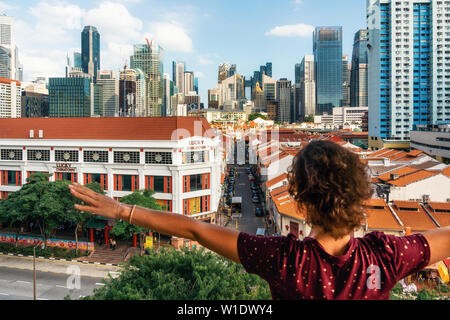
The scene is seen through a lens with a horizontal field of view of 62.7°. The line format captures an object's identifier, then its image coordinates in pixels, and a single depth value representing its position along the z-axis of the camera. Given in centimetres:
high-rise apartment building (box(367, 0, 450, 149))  7062
